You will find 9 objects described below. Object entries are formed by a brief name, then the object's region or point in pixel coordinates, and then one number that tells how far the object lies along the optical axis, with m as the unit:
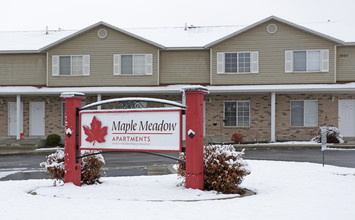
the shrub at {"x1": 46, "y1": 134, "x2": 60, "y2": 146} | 21.20
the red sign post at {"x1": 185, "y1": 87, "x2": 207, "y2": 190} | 7.52
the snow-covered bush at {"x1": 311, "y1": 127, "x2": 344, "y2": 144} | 20.28
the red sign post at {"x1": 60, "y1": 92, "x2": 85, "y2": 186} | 8.38
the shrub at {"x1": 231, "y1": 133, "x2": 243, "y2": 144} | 21.34
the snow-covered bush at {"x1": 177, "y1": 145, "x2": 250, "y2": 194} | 7.57
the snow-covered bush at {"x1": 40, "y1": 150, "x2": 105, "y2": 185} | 8.59
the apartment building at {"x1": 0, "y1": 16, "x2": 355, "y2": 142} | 22.17
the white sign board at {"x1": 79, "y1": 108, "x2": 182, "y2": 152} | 7.79
